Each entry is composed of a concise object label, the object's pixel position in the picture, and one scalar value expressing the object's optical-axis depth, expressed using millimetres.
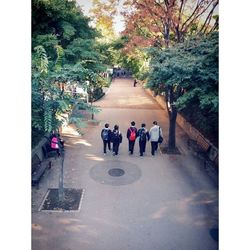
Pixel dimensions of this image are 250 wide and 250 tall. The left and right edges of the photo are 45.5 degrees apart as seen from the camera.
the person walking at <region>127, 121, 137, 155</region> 11695
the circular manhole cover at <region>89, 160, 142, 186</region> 9719
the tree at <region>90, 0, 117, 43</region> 12911
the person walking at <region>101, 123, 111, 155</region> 11688
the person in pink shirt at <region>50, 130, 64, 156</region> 10955
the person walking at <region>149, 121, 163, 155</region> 11758
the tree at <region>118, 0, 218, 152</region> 12145
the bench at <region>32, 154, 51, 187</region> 9191
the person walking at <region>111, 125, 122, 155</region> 11608
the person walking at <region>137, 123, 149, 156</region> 11703
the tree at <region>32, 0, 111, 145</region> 7121
